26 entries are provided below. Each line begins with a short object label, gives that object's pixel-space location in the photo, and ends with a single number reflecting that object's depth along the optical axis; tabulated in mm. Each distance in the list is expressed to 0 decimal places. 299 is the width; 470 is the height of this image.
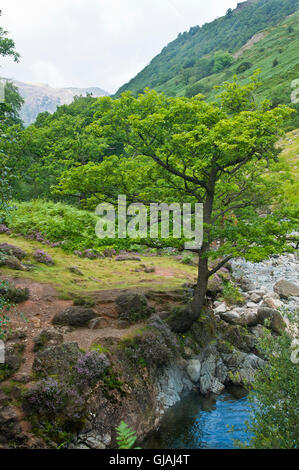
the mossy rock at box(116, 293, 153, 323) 10680
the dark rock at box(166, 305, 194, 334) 11586
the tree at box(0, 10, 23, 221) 4977
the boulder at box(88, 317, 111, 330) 9758
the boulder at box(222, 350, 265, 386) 10672
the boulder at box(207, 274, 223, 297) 15867
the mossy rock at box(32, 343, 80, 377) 7160
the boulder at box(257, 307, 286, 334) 12870
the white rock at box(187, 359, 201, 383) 10556
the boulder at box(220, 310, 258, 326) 13914
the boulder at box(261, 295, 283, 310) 15363
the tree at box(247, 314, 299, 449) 5379
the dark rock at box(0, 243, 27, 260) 12830
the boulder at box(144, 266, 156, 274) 17780
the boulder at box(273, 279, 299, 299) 17328
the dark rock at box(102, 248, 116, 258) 20200
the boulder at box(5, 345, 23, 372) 6992
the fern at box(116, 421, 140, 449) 3331
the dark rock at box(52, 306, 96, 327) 9586
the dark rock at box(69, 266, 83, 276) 14203
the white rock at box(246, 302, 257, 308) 15741
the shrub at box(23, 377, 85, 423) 6359
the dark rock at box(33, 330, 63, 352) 7973
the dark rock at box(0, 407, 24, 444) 5727
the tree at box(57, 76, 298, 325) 8953
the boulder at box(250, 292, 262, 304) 16875
